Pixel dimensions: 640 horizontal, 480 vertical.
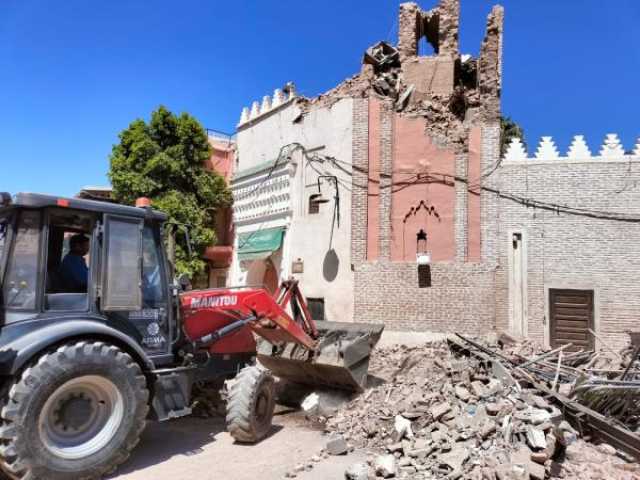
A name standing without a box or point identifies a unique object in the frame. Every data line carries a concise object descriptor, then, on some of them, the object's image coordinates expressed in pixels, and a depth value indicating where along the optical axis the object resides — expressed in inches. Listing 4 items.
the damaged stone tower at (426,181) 538.6
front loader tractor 196.1
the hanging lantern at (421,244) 555.5
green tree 689.0
